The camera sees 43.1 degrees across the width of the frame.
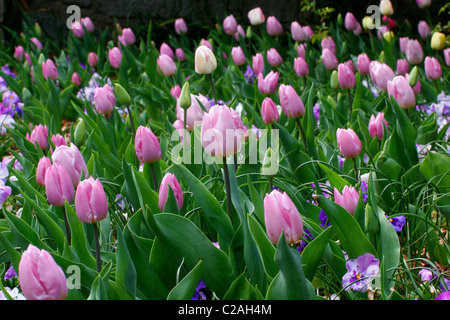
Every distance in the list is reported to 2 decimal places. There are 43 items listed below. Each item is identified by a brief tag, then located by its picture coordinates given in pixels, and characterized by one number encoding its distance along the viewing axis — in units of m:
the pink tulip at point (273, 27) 3.79
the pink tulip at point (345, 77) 2.28
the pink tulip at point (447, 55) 2.86
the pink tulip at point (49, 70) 3.06
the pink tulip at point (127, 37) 3.85
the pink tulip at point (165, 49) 3.48
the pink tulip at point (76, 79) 3.23
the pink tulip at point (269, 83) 2.41
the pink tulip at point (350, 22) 3.69
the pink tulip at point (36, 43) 4.25
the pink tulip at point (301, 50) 3.36
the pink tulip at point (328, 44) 3.34
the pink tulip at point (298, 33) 3.60
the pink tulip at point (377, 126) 1.89
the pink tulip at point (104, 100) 2.19
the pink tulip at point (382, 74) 2.21
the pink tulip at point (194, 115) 1.83
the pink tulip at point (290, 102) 1.90
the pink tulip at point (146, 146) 1.51
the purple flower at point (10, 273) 1.44
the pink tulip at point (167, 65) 2.86
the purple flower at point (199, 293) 1.28
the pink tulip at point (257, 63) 2.87
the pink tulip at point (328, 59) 2.81
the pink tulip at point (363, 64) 2.65
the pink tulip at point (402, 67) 2.76
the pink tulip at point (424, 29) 3.61
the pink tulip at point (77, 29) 4.28
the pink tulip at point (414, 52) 2.79
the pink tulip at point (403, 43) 3.16
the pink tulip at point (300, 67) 2.81
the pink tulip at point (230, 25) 3.97
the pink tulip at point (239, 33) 4.07
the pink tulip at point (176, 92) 2.47
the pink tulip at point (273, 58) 3.07
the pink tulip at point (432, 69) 2.56
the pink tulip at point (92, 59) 3.55
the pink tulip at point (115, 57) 3.35
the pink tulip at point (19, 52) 4.01
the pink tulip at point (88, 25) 4.34
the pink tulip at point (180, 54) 3.73
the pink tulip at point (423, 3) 3.49
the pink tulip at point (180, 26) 4.29
